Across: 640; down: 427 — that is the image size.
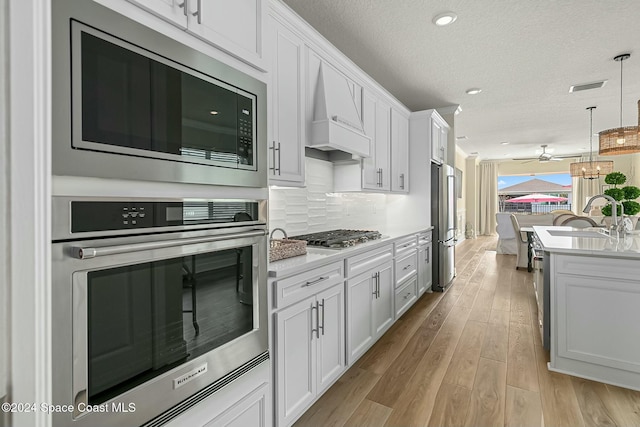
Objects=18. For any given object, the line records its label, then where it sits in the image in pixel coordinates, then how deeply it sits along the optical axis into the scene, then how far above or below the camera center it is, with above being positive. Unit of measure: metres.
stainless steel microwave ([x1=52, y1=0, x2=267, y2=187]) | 0.77 +0.32
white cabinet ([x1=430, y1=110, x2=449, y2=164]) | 4.24 +1.05
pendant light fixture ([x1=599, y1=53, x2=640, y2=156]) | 3.61 +0.81
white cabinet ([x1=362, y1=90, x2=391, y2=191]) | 3.16 +0.76
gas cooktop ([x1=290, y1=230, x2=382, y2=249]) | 2.38 -0.20
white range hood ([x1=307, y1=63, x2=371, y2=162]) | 2.31 +0.72
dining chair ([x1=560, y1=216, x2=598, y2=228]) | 4.61 -0.15
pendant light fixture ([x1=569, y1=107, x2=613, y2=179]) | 6.66 +0.92
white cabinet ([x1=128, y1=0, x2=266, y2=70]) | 1.02 +0.68
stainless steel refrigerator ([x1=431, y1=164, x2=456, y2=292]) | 4.24 -0.11
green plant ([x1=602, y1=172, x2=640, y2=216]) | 3.21 +0.17
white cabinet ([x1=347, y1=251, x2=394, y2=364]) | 2.29 -0.75
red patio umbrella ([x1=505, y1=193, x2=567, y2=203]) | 10.28 +0.45
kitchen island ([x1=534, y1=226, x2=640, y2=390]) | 2.07 -0.67
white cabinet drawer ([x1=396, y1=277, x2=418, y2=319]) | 3.19 -0.88
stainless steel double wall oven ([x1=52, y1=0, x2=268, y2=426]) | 0.77 -0.05
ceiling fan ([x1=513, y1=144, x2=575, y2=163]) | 8.19 +1.74
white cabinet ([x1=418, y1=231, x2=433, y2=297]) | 3.87 -0.63
